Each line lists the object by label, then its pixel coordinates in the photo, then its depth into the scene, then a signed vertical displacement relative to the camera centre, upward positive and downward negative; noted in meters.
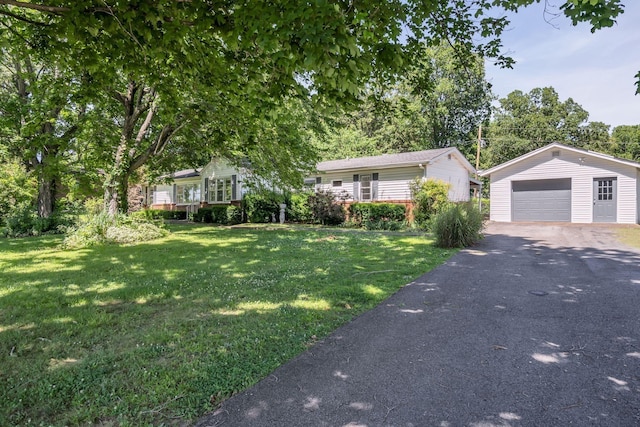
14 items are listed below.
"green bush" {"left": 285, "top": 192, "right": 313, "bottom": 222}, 20.34 +0.00
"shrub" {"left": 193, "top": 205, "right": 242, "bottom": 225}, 21.34 -0.41
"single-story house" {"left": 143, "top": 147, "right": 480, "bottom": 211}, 18.55 +1.91
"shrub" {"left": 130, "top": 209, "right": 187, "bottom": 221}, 28.36 -0.42
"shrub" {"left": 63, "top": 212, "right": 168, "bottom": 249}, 10.77 -0.76
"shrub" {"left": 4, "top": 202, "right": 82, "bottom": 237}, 14.18 -0.55
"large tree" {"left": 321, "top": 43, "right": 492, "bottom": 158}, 33.91 +8.79
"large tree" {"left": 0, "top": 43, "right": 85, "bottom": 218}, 9.53 +3.12
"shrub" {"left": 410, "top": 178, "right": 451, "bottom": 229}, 15.57 +0.43
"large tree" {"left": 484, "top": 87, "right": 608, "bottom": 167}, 36.78 +8.69
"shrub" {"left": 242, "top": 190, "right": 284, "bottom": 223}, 21.53 +0.02
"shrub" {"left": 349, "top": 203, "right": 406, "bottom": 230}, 16.91 -0.40
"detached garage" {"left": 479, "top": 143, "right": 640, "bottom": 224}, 16.94 +1.03
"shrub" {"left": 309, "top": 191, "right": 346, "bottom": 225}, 19.02 -0.02
